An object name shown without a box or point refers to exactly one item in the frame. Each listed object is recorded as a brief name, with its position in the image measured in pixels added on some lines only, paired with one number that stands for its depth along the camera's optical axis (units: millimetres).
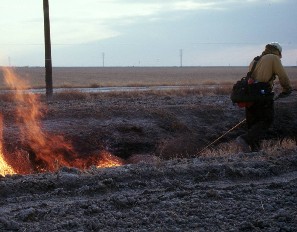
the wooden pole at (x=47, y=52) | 22219
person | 10148
